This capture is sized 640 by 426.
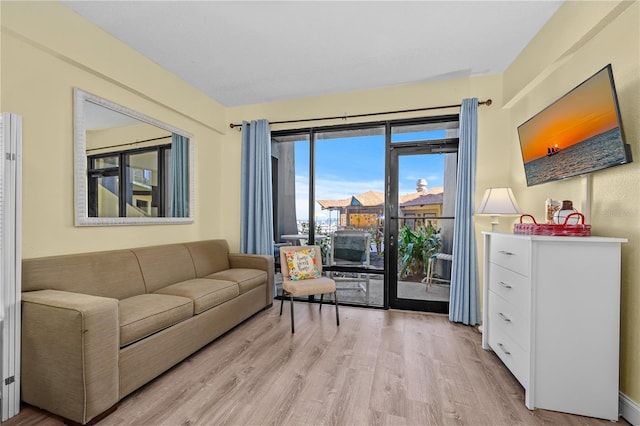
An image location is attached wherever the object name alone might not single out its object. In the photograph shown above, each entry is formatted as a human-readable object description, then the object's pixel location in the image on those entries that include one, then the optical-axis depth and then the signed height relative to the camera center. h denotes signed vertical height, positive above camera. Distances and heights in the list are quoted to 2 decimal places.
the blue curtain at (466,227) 3.05 -0.15
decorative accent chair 2.95 -0.70
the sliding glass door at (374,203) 3.39 +0.11
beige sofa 1.50 -0.72
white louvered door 1.56 -0.29
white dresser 1.58 -0.63
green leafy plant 3.43 -0.43
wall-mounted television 1.60 +0.53
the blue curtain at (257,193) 3.79 +0.23
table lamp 2.50 +0.08
